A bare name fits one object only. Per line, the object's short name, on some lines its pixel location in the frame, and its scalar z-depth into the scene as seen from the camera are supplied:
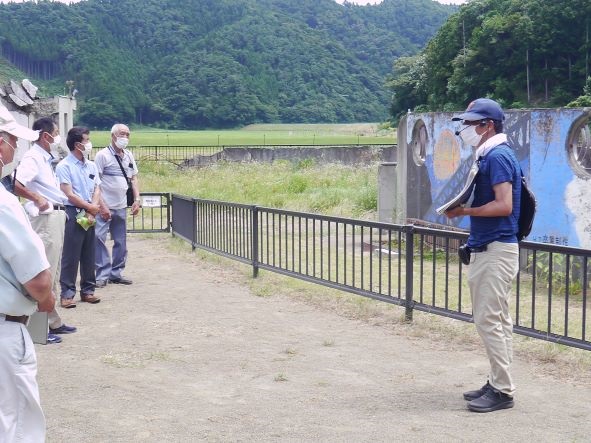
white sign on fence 15.73
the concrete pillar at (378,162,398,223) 17.44
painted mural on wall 11.62
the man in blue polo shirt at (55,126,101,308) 9.59
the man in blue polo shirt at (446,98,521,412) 5.93
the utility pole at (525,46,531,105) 60.50
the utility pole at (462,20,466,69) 66.81
